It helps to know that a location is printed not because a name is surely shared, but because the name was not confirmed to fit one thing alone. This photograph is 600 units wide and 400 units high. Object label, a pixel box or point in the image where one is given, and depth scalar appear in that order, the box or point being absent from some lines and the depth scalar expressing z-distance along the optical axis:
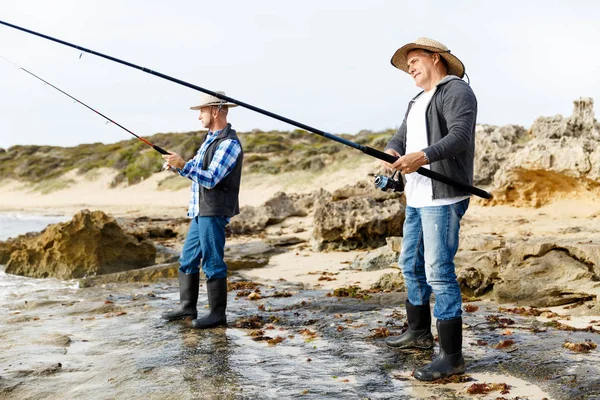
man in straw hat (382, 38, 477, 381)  4.03
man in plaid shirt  5.45
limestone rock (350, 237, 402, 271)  8.77
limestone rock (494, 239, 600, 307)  6.07
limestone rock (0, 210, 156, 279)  9.90
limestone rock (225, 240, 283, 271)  10.08
